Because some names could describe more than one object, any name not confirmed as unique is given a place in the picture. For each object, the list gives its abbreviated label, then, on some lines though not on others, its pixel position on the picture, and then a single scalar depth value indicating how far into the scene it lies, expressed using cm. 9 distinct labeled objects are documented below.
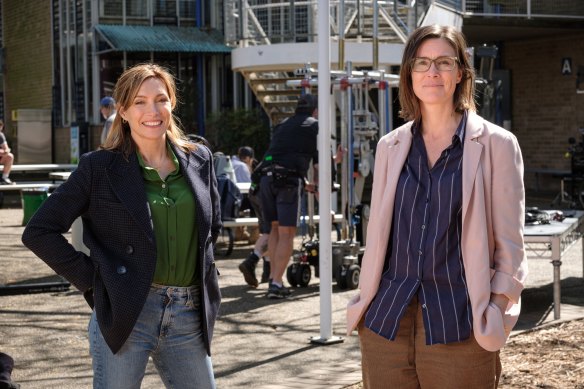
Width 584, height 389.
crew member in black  1063
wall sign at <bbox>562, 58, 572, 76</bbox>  2803
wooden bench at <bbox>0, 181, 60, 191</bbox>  1845
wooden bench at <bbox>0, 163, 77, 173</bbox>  2516
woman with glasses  369
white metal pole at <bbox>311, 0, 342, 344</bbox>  779
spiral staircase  2034
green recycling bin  1723
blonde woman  397
